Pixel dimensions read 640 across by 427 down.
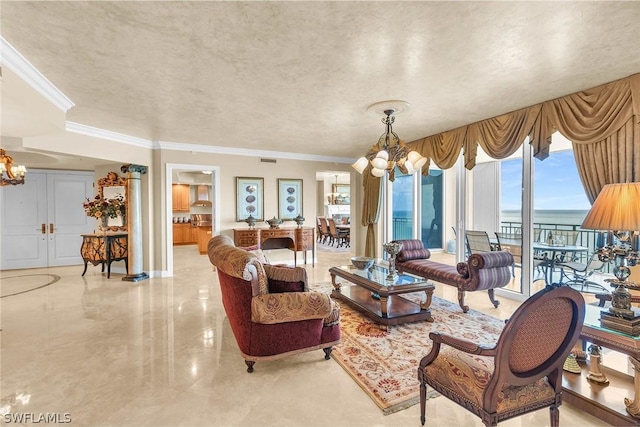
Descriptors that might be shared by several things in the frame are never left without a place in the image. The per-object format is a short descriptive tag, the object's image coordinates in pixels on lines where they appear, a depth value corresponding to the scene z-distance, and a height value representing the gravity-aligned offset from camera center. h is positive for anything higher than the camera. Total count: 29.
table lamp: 1.89 -0.10
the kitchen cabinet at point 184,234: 10.66 -0.86
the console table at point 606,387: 1.78 -1.22
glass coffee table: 3.30 -1.17
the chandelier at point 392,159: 3.68 +0.65
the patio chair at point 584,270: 4.11 -0.90
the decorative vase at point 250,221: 6.40 -0.24
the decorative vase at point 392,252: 3.86 -0.56
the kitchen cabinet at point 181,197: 10.58 +0.46
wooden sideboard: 6.11 -0.61
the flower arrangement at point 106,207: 5.72 +0.06
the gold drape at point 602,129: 2.92 +0.83
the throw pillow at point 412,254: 4.89 -0.75
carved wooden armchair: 1.41 -0.79
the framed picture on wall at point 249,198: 6.54 +0.26
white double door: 6.39 -0.20
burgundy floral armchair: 2.34 -0.80
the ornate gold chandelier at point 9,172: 4.19 +0.60
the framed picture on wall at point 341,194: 12.88 +0.68
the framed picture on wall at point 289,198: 6.95 +0.27
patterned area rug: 2.17 -1.32
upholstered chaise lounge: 3.62 -0.84
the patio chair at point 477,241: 4.43 -0.50
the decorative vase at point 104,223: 5.71 -0.25
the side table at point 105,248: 5.58 -0.72
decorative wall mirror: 5.86 +0.31
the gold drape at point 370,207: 7.03 +0.05
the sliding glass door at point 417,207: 6.66 +0.05
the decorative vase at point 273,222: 6.45 -0.27
